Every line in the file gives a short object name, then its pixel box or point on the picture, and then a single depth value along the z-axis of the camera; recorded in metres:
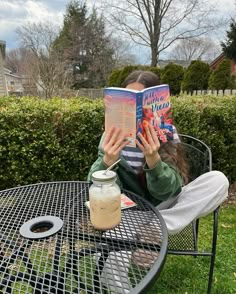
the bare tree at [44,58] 12.67
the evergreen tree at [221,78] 9.20
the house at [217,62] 17.39
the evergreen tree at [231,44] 15.52
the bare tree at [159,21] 13.45
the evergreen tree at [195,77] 9.45
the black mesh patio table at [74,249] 0.74
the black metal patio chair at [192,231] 1.27
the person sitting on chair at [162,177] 1.09
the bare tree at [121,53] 17.56
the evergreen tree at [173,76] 10.01
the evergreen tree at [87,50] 18.58
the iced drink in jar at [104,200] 0.88
